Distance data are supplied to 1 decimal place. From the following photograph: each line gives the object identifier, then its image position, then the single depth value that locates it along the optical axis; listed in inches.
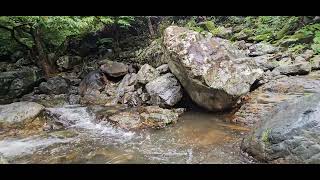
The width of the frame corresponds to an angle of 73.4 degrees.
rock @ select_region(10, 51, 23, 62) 350.8
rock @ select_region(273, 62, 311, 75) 210.7
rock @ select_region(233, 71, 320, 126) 175.2
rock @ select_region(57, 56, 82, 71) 324.9
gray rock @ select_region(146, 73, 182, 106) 201.7
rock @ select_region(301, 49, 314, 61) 232.0
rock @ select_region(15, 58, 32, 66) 337.1
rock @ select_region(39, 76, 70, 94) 270.8
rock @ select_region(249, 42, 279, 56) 268.2
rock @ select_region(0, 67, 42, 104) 268.2
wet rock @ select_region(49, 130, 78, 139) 170.7
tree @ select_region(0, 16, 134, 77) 236.0
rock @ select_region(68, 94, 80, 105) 245.3
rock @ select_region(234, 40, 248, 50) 297.2
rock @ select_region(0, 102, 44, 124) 183.6
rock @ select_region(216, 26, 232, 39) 348.4
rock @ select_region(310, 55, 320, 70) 215.3
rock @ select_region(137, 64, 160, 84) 227.7
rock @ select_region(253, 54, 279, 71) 232.3
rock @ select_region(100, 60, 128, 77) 272.4
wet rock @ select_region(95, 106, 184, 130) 177.9
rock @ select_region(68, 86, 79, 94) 272.2
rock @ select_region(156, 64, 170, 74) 226.3
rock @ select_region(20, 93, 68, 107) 243.1
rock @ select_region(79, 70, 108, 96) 263.7
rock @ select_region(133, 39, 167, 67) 279.9
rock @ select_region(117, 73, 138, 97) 237.2
